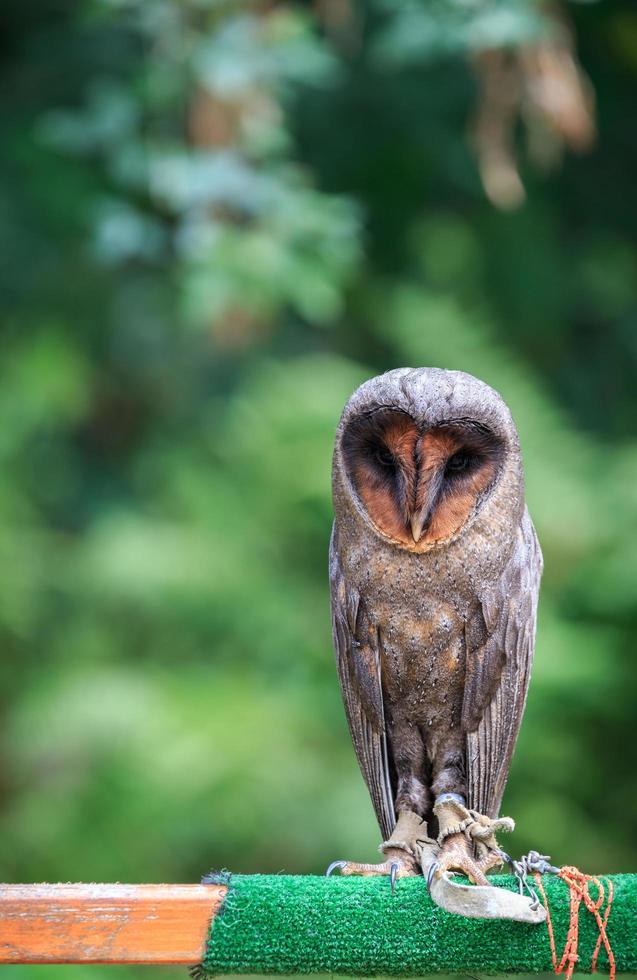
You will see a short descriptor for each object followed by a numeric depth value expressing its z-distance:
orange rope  5.97
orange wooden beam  5.96
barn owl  6.03
